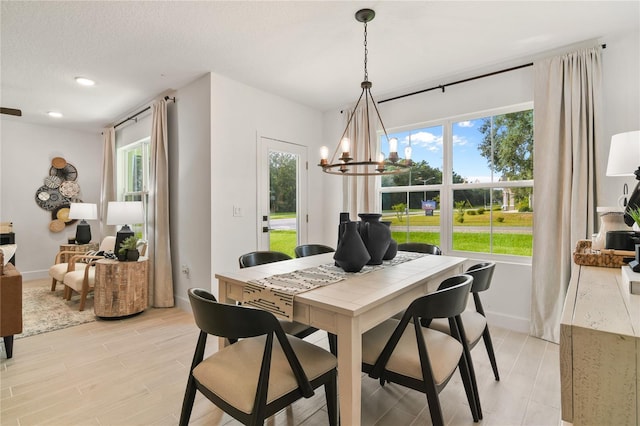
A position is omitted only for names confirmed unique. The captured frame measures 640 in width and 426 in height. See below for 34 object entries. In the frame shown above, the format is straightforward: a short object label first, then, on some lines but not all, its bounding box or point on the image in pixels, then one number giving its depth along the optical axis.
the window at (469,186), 3.15
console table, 0.59
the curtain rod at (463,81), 3.00
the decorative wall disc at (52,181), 5.35
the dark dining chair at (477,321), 1.86
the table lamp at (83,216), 4.88
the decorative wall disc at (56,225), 5.38
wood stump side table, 3.31
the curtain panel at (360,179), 3.99
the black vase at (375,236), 2.12
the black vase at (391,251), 2.34
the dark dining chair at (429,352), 1.42
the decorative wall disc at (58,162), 5.39
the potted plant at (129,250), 3.47
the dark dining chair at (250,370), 1.22
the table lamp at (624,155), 1.91
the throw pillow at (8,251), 2.87
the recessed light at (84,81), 3.49
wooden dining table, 1.34
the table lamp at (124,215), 3.77
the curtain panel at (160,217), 3.78
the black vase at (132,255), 3.50
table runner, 1.54
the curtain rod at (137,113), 3.88
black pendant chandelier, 2.06
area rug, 3.12
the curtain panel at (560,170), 2.62
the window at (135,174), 4.73
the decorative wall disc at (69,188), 5.51
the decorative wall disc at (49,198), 5.28
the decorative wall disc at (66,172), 5.42
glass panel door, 3.89
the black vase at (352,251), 1.95
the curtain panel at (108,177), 5.25
